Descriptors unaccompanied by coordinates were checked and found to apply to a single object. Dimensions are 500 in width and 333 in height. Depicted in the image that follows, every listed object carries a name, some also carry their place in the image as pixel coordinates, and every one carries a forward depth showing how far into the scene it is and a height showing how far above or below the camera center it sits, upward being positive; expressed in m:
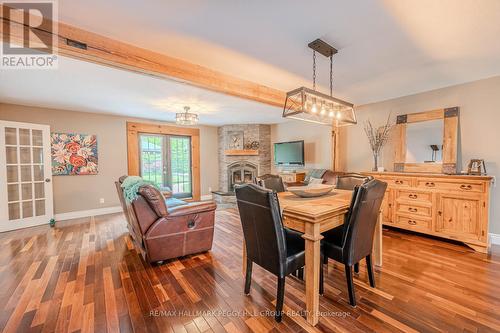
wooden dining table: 1.56 -0.51
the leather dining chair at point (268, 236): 1.55 -0.60
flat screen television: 5.54 +0.21
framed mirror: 3.27 +0.31
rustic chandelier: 2.09 +0.64
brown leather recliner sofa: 2.41 -0.80
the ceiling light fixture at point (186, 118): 3.81 +0.79
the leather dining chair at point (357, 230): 1.68 -0.60
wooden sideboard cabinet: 2.75 -0.68
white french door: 3.73 -0.26
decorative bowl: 2.24 -0.33
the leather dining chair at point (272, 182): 2.92 -0.31
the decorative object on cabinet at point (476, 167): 2.93 -0.11
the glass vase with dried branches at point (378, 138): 3.98 +0.43
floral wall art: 4.36 +0.17
